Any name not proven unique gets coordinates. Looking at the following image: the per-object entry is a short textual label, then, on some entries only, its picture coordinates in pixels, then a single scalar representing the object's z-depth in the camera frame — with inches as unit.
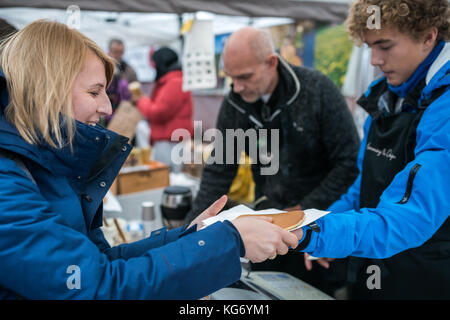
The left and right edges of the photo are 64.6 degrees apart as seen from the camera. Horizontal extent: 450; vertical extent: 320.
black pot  84.4
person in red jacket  153.3
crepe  41.1
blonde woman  29.3
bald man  81.1
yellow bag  100.2
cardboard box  114.4
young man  43.1
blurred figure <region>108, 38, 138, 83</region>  193.0
